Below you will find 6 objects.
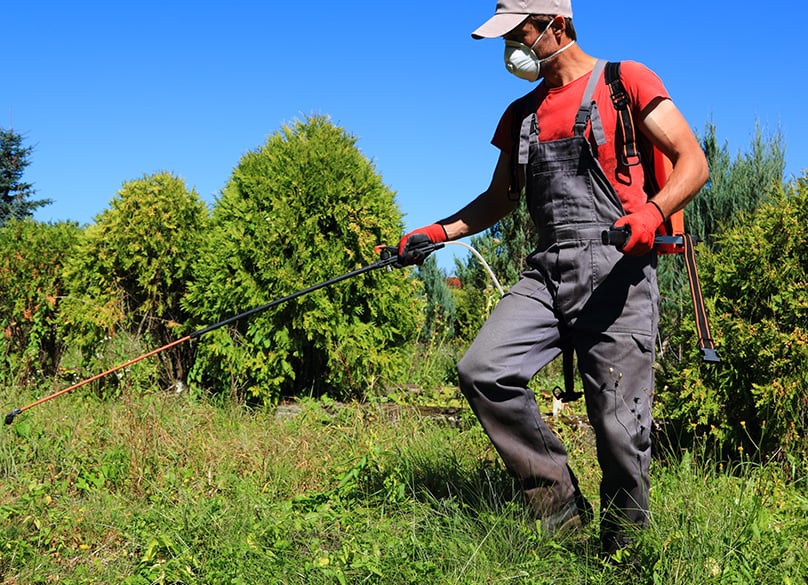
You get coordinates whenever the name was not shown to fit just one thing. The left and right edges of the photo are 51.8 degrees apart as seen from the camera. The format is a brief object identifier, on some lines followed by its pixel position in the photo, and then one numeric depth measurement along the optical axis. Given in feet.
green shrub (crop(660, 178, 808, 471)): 13.70
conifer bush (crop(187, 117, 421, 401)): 18.99
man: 10.32
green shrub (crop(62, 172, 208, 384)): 21.15
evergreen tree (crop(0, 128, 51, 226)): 64.39
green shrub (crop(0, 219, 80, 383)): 23.08
